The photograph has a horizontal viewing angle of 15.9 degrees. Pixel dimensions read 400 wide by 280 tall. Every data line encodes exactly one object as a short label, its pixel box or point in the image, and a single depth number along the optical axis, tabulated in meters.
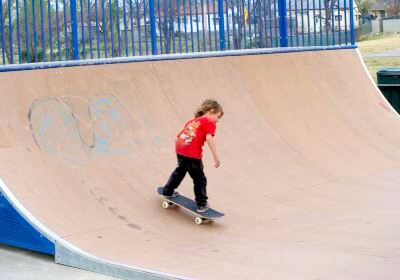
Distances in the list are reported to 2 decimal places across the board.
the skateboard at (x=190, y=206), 14.44
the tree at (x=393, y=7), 162.07
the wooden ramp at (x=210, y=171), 12.94
